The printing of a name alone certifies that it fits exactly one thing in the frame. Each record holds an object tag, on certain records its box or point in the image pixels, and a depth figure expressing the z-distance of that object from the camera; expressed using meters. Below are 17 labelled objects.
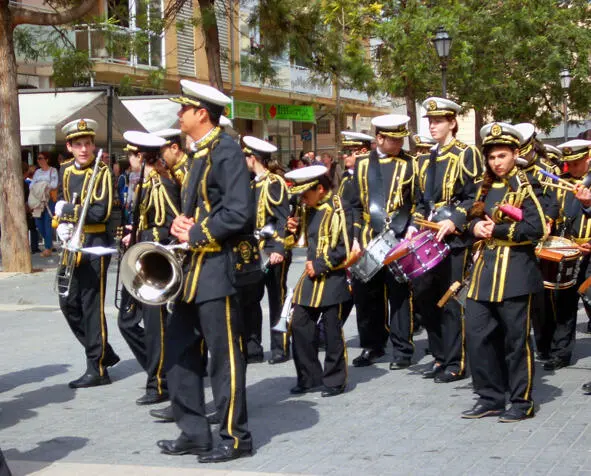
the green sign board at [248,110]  37.12
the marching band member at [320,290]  8.26
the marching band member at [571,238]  9.28
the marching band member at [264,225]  9.71
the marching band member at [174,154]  7.91
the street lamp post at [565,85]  31.56
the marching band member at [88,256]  8.62
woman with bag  21.25
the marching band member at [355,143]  10.19
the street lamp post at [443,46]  21.00
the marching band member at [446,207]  8.67
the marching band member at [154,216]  7.84
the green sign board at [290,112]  40.19
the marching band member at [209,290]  6.19
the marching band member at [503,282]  7.11
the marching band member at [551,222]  8.28
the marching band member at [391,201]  9.28
